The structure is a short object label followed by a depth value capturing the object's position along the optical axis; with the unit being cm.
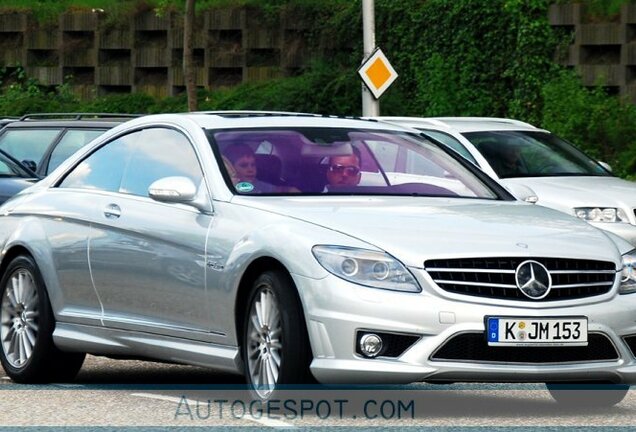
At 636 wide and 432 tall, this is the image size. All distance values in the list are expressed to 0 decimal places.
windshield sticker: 1777
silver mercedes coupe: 1581
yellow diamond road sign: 4747
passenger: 1779
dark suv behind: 3499
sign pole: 4786
